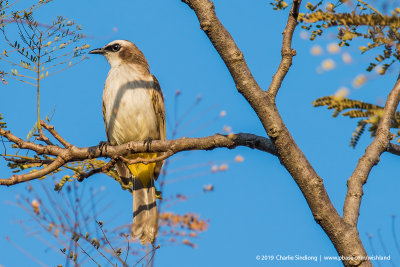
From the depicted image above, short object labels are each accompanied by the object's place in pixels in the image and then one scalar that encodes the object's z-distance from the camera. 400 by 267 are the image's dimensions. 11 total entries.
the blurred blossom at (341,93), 3.87
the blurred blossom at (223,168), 5.87
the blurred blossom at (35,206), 6.49
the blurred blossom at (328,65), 3.82
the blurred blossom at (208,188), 5.68
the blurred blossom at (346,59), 3.97
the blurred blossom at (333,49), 3.90
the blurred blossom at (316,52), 4.21
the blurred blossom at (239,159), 5.85
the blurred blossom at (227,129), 7.05
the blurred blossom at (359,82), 3.84
